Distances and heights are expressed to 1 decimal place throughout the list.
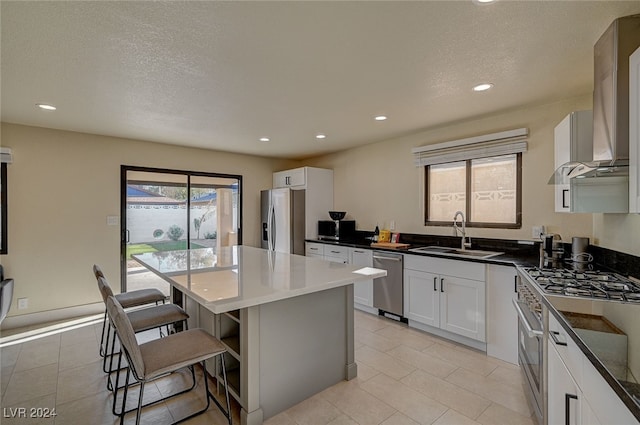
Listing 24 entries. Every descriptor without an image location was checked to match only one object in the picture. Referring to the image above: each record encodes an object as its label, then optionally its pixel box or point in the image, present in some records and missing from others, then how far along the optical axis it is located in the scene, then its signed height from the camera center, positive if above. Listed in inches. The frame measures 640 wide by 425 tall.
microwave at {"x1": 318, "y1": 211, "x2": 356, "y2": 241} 186.4 -9.8
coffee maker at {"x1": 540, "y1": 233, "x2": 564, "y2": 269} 93.0 -13.2
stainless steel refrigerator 194.1 -6.0
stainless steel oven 65.6 -31.6
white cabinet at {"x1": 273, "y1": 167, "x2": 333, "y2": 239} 198.2 +15.2
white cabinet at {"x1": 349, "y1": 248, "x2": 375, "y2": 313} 151.6 -37.8
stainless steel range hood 62.7 +25.5
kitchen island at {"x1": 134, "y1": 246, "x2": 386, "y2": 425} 70.9 -30.4
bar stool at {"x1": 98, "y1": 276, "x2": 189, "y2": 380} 85.2 -31.1
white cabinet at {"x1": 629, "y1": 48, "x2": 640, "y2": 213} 55.6 +15.4
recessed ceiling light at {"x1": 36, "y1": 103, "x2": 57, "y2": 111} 113.2 +40.0
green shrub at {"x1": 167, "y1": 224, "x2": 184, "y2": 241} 185.2 -12.7
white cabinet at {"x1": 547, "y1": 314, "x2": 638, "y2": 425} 35.0 -25.5
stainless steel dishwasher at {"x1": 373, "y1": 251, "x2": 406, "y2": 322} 137.8 -35.1
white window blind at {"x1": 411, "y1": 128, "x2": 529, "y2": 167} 122.6 +29.3
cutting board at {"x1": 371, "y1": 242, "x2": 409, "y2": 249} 143.3 -16.1
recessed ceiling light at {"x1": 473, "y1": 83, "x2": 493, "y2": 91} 97.3 +41.4
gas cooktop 60.6 -16.2
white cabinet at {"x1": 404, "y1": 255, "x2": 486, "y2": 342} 111.7 -32.9
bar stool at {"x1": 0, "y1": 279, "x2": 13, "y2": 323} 117.1 -33.7
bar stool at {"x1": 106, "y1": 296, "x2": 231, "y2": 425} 58.8 -30.9
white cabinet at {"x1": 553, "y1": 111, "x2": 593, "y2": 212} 76.8 +19.7
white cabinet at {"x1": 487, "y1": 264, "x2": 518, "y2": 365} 103.5 -35.6
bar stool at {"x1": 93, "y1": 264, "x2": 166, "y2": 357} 100.7 -29.8
